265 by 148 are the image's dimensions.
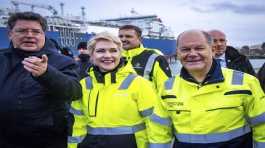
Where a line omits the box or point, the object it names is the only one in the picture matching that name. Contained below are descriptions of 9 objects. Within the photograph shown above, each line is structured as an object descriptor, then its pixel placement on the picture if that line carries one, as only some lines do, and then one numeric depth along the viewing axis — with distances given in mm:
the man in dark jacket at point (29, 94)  1793
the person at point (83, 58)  4436
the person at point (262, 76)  2197
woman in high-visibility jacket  1732
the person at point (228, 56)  3247
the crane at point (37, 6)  25204
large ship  23835
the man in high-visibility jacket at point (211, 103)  1555
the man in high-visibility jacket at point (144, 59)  3013
